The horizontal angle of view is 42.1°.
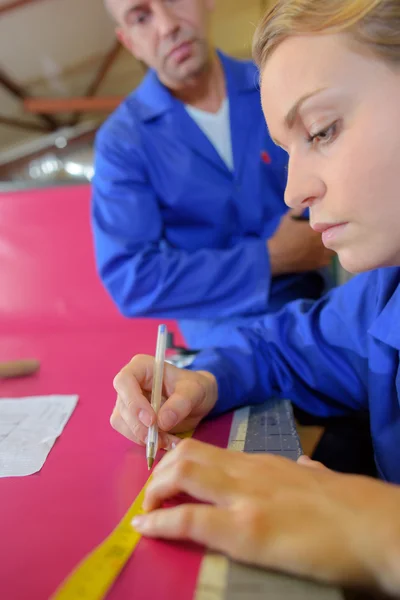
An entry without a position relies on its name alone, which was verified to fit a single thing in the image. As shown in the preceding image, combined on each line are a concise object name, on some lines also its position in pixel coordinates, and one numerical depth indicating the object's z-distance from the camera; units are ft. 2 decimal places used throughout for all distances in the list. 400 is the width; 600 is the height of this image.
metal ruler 1.11
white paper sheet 1.92
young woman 1.19
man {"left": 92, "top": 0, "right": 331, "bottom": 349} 3.64
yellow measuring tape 1.17
